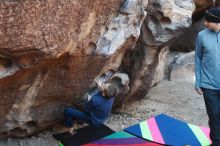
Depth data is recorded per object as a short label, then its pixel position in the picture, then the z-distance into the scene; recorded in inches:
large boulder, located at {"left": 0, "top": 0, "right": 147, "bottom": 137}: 146.6
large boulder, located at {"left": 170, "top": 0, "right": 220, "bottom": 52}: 374.3
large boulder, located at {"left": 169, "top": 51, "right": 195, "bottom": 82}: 321.4
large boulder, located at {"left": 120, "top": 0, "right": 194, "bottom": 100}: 232.7
